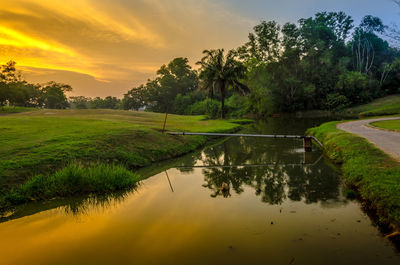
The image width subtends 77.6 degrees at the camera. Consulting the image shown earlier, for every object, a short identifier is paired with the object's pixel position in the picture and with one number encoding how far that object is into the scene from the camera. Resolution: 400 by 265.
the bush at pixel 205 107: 74.11
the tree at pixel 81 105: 169.18
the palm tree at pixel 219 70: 46.41
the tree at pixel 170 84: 112.56
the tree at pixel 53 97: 109.25
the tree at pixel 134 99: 128.12
